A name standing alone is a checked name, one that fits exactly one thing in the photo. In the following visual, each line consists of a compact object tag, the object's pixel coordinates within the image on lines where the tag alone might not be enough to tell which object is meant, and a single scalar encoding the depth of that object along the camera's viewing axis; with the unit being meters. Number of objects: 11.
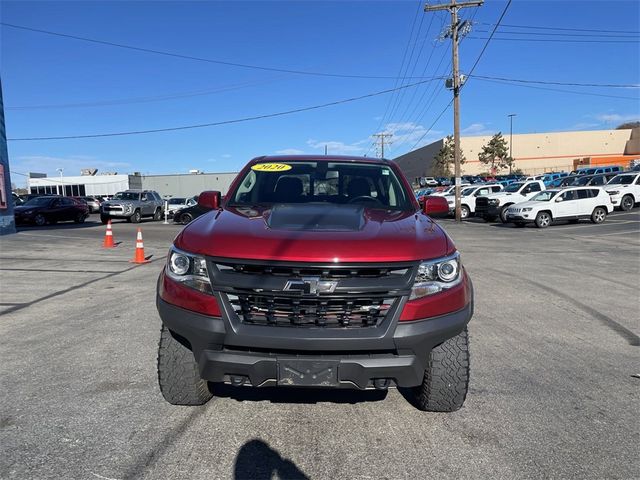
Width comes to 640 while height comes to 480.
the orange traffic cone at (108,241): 14.75
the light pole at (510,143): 76.78
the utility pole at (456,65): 27.78
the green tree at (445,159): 69.06
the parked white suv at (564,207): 21.16
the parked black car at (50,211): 25.78
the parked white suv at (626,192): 25.61
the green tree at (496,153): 68.25
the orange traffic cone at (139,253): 11.32
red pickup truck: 2.83
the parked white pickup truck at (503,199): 24.81
